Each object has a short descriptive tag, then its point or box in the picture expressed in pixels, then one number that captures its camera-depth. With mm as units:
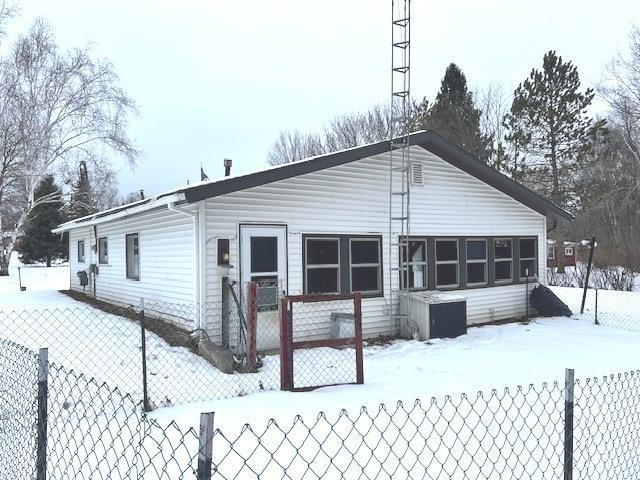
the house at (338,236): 9055
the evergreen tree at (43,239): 38781
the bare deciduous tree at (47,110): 25203
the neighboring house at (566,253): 32172
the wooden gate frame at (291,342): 6473
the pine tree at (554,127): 30000
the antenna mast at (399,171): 10797
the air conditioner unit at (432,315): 10367
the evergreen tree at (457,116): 32625
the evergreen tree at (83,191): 28000
